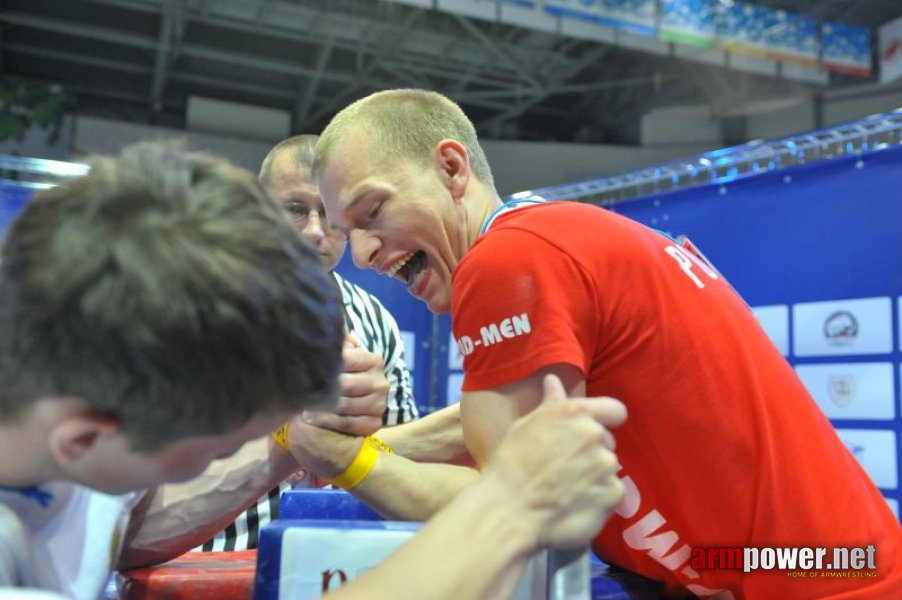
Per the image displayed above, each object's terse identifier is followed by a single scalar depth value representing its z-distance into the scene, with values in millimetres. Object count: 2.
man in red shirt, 1059
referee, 2168
